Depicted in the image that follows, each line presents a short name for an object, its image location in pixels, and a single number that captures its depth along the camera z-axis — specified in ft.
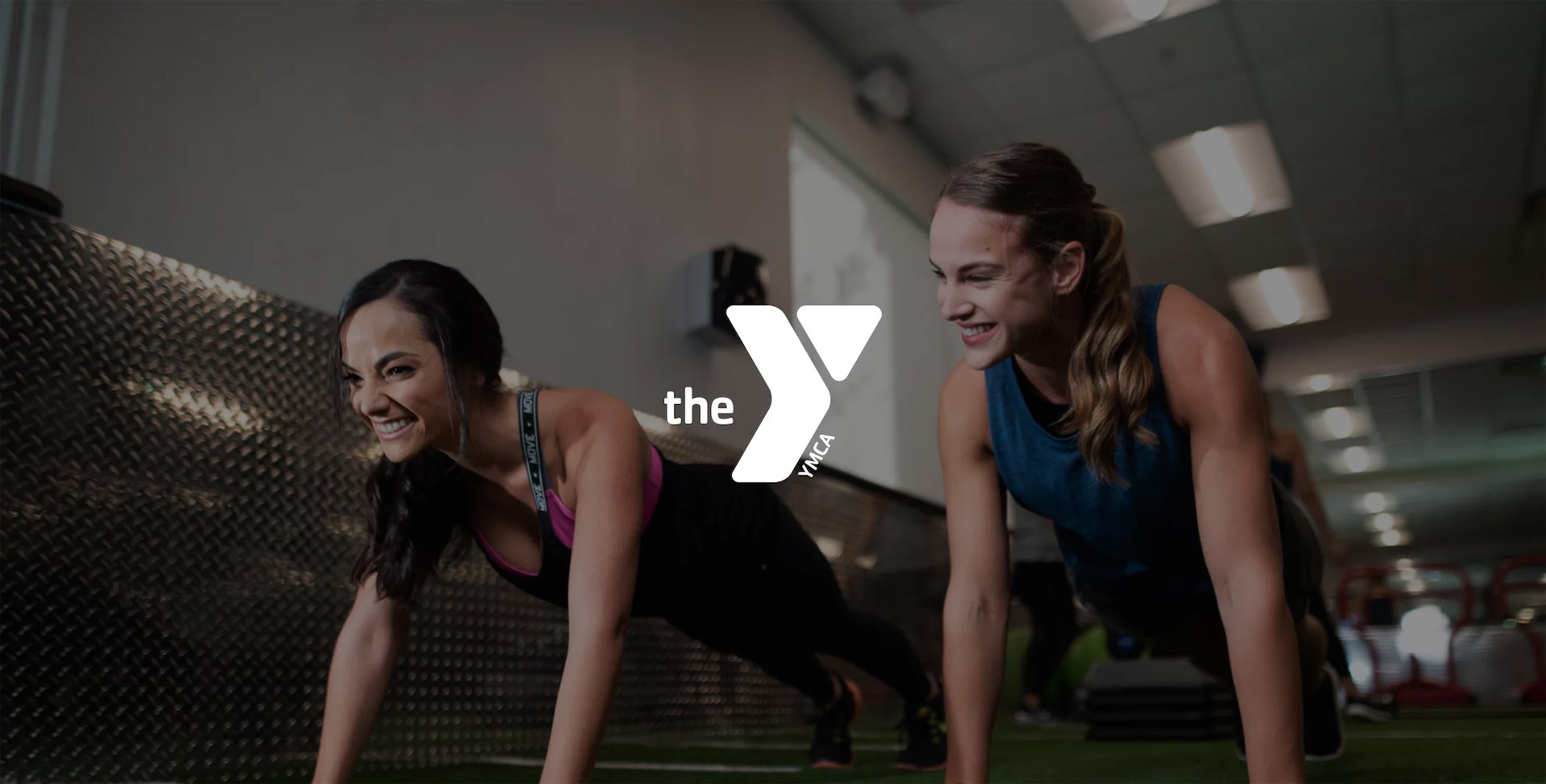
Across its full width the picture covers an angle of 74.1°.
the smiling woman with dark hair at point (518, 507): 3.14
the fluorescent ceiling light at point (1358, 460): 30.83
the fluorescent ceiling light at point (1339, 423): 25.75
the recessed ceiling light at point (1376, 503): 35.74
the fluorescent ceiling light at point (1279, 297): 17.81
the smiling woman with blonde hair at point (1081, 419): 2.76
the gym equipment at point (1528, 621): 13.00
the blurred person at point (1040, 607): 10.39
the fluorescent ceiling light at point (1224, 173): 13.73
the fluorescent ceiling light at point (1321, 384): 20.38
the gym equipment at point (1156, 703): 7.18
